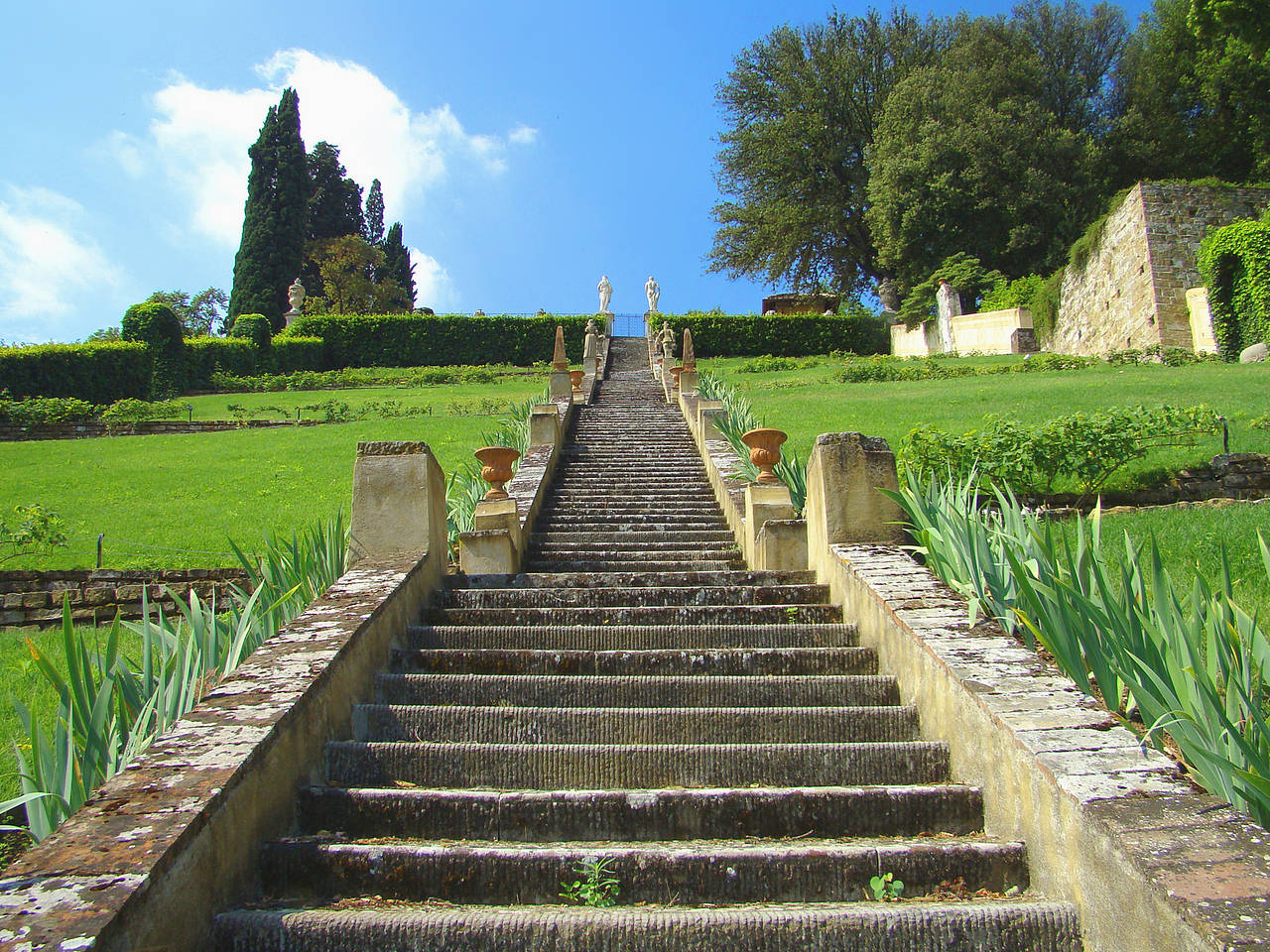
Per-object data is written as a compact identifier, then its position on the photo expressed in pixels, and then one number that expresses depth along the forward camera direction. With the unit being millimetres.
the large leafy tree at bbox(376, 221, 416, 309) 58156
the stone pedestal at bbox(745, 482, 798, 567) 7414
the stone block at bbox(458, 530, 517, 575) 7082
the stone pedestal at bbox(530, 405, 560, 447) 11820
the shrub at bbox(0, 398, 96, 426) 21641
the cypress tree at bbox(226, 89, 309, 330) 42688
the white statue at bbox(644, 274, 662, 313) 41469
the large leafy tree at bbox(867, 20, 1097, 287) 33375
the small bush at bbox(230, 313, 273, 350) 33156
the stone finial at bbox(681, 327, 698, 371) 16969
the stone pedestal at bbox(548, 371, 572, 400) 16703
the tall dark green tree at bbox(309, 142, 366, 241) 54219
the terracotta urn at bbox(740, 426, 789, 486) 7504
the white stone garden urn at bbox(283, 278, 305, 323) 37844
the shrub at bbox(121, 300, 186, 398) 28703
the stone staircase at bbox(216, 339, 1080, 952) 2574
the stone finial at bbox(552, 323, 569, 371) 16875
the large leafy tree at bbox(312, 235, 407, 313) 46750
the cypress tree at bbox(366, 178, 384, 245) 66062
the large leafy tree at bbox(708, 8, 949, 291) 41969
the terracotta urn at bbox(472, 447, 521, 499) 7449
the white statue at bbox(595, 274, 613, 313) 40250
